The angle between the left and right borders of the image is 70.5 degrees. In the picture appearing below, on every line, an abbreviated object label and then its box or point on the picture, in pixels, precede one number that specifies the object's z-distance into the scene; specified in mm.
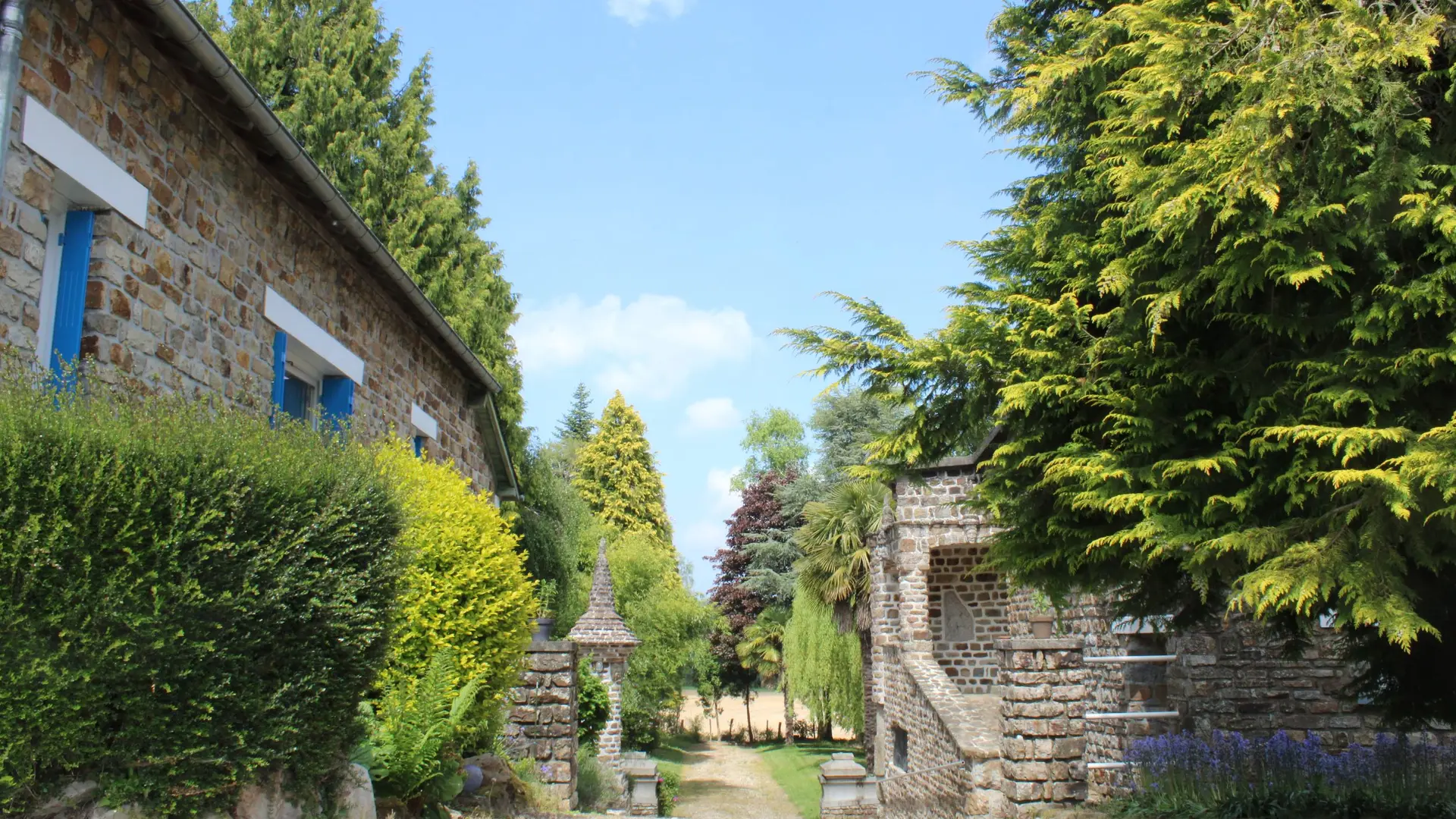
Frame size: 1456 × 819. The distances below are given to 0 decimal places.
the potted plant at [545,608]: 10906
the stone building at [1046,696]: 9188
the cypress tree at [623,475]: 42750
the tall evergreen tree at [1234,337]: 5641
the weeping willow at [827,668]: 27469
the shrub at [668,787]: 18831
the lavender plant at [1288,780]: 7340
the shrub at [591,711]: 17391
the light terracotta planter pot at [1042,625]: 10594
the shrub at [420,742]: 6188
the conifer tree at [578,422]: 54812
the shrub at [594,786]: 11641
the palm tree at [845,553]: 22406
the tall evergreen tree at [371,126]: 18016
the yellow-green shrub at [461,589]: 7625
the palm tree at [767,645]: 36688
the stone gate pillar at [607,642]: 16906
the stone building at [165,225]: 5051
